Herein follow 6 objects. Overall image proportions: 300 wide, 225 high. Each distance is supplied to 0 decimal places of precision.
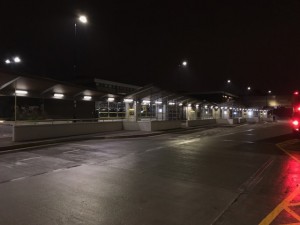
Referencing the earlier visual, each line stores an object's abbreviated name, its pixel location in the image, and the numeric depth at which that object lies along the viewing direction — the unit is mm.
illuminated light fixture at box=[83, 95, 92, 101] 18643
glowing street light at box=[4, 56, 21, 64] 19835
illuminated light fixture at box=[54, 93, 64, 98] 16782
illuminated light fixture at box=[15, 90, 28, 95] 14764
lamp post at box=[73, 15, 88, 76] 14479
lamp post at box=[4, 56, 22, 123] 19882
